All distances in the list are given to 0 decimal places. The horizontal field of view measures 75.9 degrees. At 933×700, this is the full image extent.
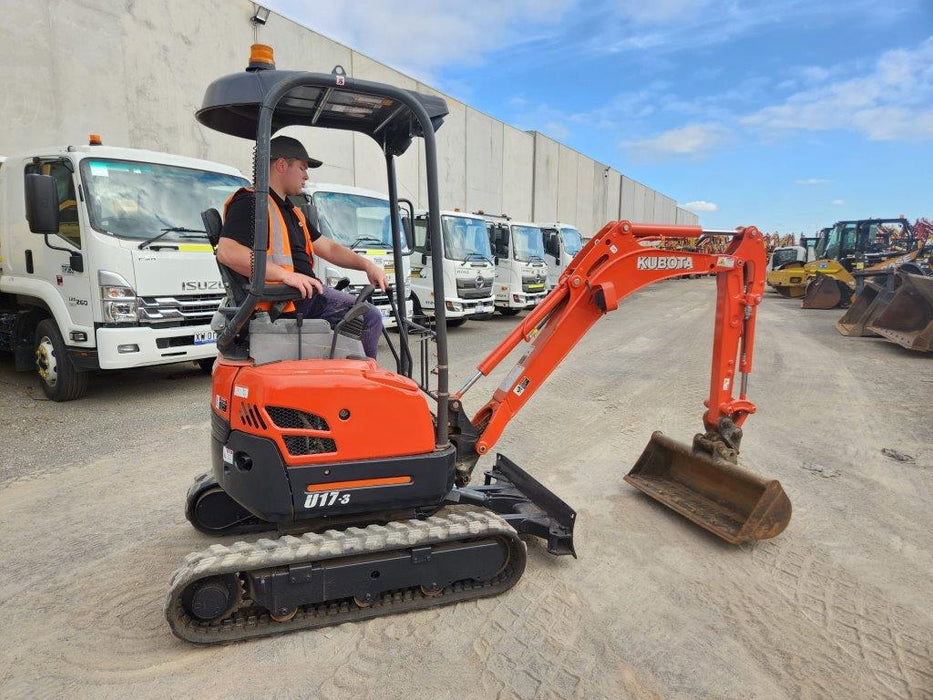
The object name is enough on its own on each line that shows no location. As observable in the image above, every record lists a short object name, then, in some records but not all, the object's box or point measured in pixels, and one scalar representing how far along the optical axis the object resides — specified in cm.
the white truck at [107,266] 580
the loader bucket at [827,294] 1769
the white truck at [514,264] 1486
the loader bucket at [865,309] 1134
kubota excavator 253
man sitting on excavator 269
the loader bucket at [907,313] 999
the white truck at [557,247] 1791
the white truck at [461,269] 1165
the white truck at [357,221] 901
